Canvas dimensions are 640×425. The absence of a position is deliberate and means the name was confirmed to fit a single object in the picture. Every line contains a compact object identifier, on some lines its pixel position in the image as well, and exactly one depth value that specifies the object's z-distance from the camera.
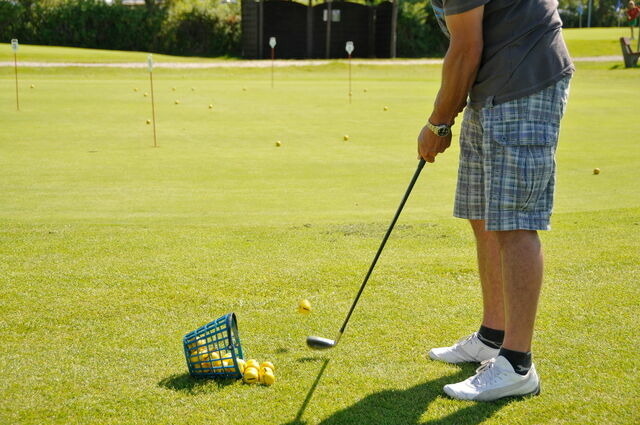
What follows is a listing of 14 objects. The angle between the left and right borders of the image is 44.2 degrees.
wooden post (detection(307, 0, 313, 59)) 40.16
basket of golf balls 3.25
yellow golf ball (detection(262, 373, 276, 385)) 3.19
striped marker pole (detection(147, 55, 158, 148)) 11.39
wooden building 40.00
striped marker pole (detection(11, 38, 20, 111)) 16.57
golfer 3.07
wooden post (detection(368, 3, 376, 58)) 42.53
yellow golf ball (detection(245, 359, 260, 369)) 3.24
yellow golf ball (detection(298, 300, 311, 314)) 4.03
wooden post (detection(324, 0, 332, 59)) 39.79
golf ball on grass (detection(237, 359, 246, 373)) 3.26
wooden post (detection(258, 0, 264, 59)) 39.25
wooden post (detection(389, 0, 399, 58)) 41.28
